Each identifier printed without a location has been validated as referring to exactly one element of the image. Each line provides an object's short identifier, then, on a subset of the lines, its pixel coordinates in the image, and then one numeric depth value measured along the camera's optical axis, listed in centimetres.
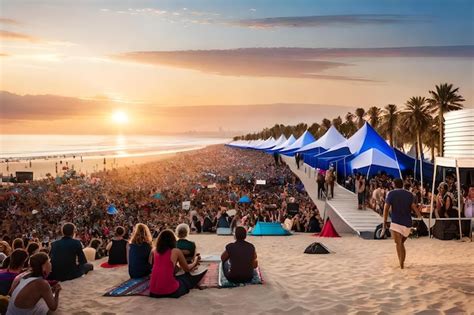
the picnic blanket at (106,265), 865
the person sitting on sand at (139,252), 689
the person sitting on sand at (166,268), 603
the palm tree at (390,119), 7288
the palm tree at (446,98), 5559
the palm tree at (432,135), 6358
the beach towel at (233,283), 664
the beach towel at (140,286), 639
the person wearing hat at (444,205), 1134
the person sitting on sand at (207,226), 1547
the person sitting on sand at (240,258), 659
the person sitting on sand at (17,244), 780
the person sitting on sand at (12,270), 563
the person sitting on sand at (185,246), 700
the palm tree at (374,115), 8150
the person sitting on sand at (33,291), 472
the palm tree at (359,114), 8838
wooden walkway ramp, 1419
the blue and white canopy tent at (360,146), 1804
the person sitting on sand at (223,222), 1513
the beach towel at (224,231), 1465
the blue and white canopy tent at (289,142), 4534
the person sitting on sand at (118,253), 873
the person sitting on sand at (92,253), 985
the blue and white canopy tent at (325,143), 2660
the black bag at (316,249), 987
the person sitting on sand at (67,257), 691
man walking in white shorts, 723
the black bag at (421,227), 1210
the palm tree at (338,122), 10911
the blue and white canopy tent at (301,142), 3501
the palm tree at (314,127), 13925
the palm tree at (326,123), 11231
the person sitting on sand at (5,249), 827
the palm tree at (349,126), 10136
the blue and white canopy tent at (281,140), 5938
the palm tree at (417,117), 6078
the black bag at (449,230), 1122
